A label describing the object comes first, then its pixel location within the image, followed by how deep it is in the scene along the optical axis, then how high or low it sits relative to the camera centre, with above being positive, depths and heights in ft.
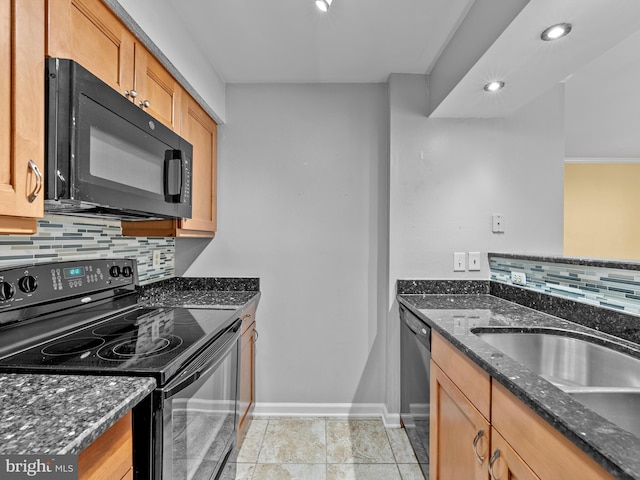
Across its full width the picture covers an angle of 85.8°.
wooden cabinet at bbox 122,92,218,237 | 5.96 +1.08
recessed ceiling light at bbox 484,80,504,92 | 5.70 +2.62
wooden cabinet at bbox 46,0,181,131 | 3.16 +2.09
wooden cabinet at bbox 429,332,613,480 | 2.44 -1.77
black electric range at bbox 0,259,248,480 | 3.03 -1.18
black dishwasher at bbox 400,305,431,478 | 5.41 -2.51
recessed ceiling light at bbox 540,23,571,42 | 4.15 +2.60
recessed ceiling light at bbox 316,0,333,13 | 4.70 +3.25
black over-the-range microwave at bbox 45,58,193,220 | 3.03 +0.91
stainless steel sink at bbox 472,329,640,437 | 3.17 -1.46
